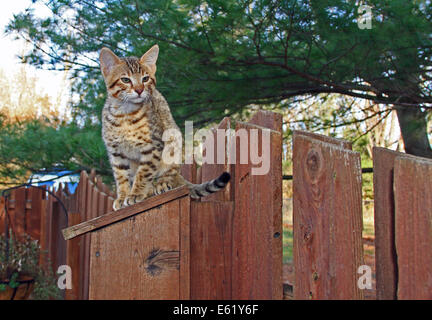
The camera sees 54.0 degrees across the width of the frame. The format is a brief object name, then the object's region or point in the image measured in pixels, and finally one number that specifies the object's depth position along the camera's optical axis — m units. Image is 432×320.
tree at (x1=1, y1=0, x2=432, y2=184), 3.24
